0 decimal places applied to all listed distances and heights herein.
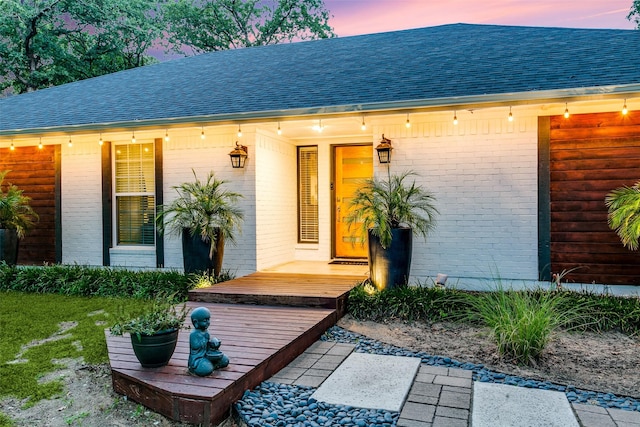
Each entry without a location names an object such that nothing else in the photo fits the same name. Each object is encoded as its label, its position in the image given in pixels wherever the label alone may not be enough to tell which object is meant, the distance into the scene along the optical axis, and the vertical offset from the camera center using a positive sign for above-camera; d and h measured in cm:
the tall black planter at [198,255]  629 -66
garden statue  308 -96
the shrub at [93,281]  634 -105
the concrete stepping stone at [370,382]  306 -127
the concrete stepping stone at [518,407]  276 -128
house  573 +84
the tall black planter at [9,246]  748 -61
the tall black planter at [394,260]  562 -68
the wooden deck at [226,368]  282 -113
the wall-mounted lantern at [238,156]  676 +70
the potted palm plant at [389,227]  562 -29
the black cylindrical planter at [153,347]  316 -95
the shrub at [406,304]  504 -109
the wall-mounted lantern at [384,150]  636 +72
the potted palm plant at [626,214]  490 -14
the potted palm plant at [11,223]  748 -25
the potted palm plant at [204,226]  627 -28
